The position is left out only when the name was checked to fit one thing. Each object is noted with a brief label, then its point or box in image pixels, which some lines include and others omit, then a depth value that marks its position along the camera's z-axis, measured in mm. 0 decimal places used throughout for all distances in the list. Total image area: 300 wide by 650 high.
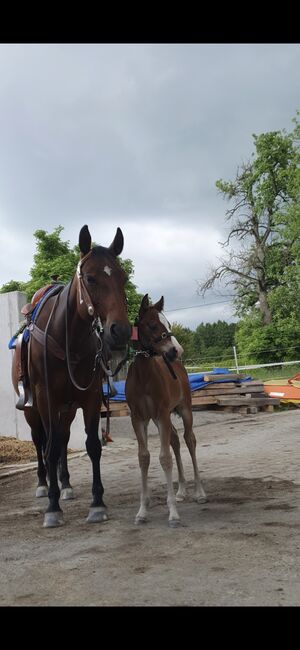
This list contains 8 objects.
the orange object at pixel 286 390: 16094
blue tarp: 14328
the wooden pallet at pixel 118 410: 14062
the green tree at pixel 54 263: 32500
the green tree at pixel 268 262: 32062
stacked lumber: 15312
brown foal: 4980
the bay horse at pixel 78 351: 4590
